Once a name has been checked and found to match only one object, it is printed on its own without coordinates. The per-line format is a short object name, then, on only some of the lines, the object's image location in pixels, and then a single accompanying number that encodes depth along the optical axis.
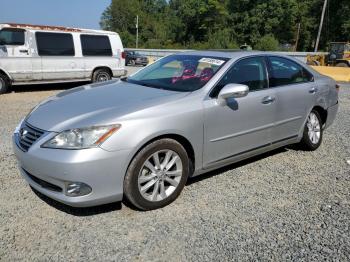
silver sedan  3.21
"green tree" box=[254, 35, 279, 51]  42.91
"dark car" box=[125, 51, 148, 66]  27.36
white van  10.36
